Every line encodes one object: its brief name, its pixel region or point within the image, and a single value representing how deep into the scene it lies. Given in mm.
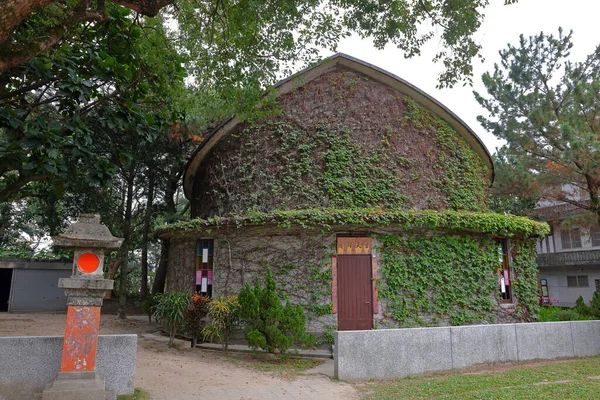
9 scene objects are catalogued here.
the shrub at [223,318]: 9914
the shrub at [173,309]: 10609
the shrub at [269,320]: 8875
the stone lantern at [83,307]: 5793
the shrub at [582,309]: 13995
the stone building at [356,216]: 10805
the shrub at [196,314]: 10750
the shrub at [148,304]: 15806
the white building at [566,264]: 26266
